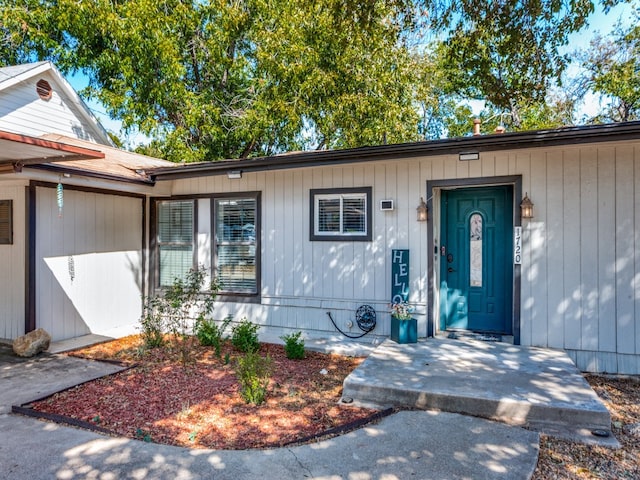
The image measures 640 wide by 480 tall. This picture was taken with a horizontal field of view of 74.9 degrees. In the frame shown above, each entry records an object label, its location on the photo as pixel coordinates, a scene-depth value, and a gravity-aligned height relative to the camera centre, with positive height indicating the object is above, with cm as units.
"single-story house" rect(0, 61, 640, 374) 452 +5
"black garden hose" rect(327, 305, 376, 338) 556 -102
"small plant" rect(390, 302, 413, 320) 511 -85
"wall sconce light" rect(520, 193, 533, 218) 475 +40
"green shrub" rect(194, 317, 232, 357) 542 -121
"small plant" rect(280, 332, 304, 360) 504 -129
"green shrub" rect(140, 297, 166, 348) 539 -117
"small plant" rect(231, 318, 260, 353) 529 -124
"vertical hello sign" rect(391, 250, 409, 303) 535 -41
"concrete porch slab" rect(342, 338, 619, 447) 314 -124
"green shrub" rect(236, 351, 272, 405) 369 -127
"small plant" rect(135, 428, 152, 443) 304 -144
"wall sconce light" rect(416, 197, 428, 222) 527 +38
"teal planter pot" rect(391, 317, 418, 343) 505 -107
